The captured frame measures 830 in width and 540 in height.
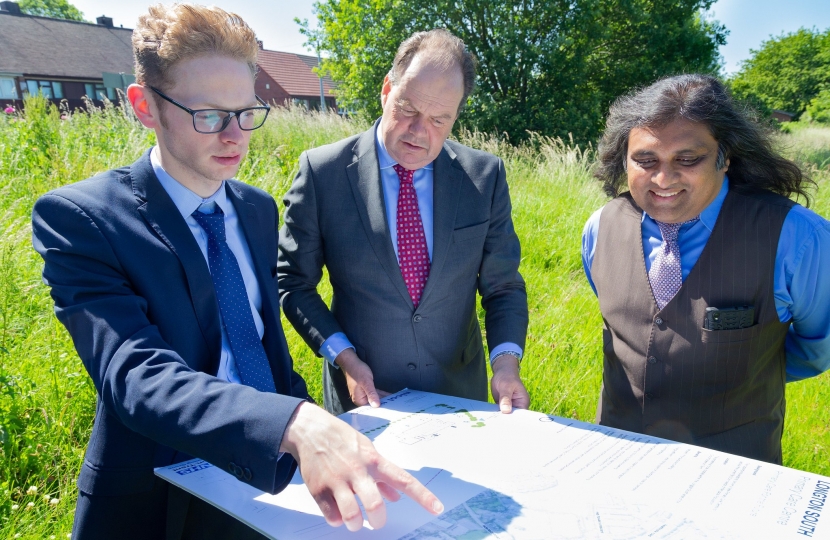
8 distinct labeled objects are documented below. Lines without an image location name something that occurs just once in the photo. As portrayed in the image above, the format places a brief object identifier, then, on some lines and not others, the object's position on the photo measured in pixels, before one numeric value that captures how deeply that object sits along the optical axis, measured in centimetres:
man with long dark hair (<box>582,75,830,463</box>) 202
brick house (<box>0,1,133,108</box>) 3822
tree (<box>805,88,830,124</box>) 3853
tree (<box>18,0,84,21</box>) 5856
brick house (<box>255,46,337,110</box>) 4634
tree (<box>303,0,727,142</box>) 1540
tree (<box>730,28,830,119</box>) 5400
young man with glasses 118
